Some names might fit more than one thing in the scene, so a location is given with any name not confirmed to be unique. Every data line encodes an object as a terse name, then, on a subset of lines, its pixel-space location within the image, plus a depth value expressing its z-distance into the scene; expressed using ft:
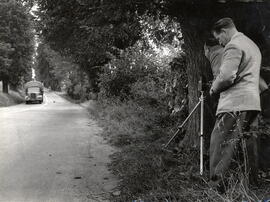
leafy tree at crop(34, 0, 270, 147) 17.20
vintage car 131.23
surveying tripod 15.49
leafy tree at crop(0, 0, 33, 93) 122.01
